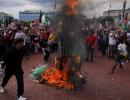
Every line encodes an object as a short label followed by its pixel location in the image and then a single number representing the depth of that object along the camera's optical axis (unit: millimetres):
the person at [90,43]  6890
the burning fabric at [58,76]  4010
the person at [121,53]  5656
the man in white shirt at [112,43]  7456
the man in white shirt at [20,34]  6408
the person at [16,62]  3347
